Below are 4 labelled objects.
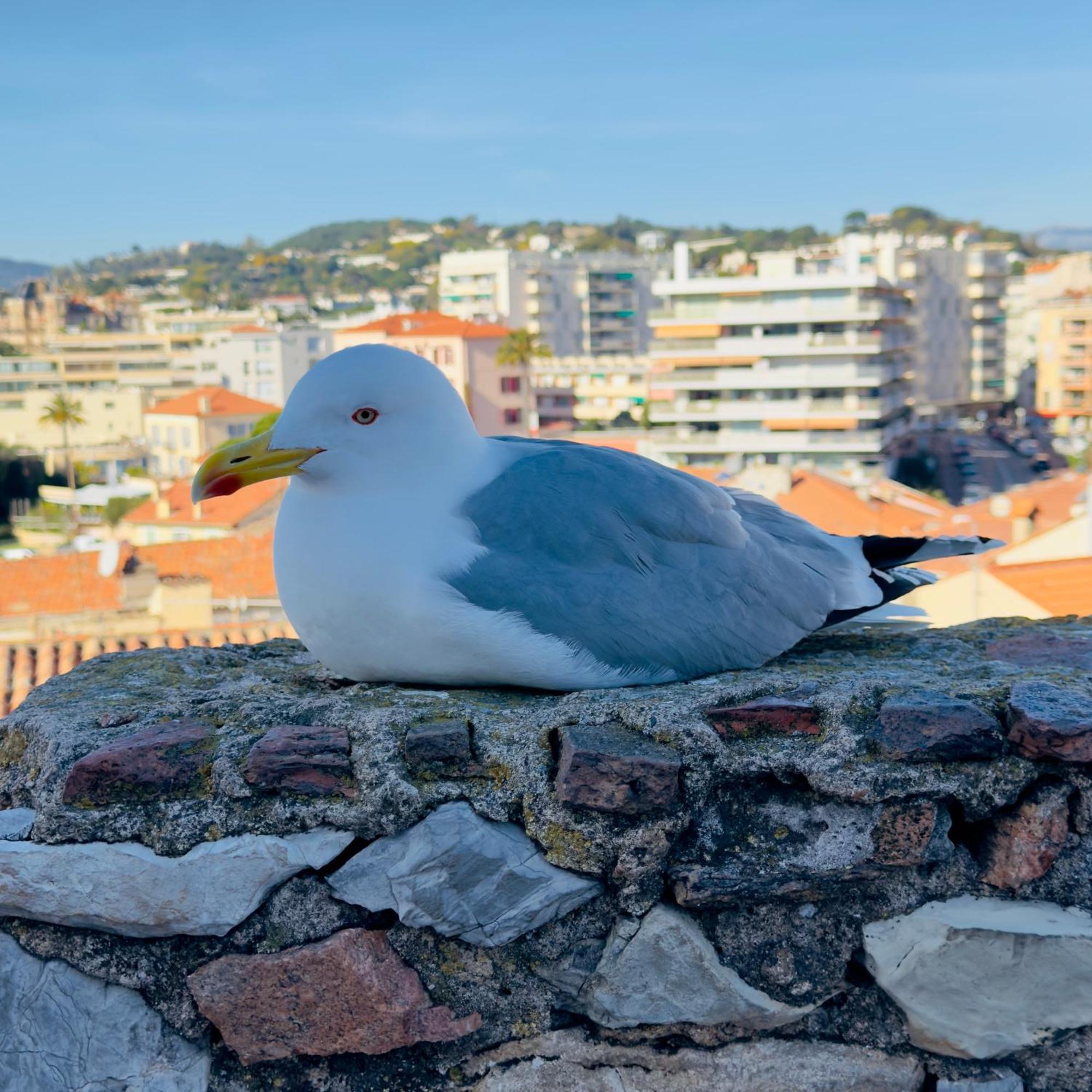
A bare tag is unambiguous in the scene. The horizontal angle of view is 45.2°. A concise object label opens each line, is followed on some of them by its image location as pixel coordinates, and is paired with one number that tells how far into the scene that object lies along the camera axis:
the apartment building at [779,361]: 42.59
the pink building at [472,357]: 49.88
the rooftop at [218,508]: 30.55
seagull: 2.19
